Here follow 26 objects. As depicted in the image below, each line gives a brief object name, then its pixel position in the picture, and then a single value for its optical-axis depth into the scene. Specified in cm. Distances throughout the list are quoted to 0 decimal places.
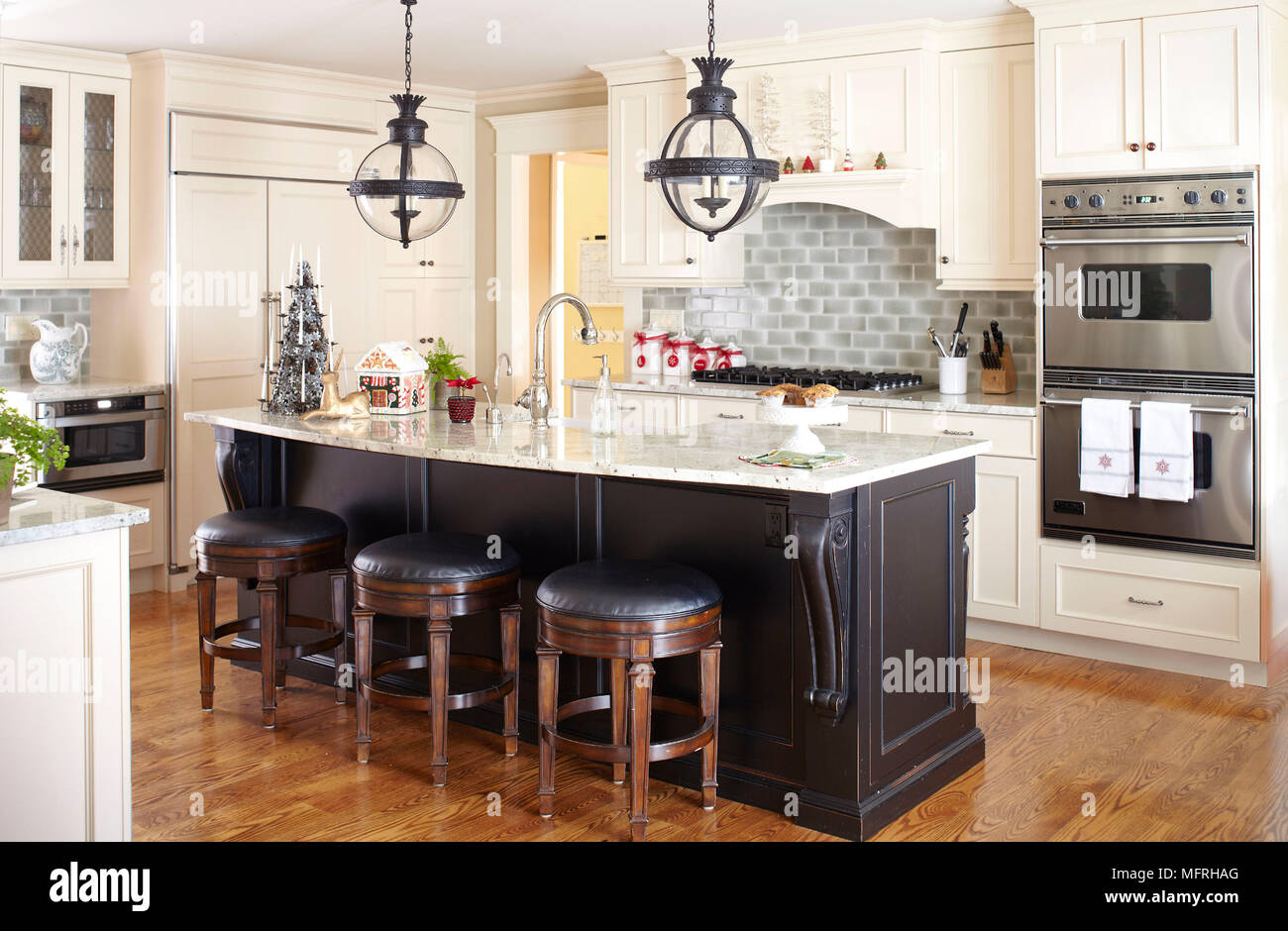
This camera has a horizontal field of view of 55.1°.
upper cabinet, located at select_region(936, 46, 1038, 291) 493
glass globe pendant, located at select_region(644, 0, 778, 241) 301
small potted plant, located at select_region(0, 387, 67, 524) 249
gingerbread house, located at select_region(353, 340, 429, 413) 438
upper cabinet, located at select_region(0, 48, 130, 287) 540
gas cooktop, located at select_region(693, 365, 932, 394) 530
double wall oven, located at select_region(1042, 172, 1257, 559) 428
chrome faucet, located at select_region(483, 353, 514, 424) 412
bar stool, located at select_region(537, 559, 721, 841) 299
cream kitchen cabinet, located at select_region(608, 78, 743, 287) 589
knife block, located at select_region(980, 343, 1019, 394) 518
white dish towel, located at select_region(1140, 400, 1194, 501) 436
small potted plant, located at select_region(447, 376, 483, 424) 418
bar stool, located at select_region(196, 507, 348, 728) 388
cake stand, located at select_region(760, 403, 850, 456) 317
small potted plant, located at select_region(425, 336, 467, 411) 446
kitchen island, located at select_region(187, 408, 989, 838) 310
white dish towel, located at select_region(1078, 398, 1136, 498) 450
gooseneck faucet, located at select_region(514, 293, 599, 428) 396
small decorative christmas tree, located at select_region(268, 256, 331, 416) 446
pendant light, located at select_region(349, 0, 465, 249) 377
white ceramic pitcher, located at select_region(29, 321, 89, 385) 557
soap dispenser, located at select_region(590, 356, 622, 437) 378
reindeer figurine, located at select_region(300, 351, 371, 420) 426
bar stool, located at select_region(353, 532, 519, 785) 339
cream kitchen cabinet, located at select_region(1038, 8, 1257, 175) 426
